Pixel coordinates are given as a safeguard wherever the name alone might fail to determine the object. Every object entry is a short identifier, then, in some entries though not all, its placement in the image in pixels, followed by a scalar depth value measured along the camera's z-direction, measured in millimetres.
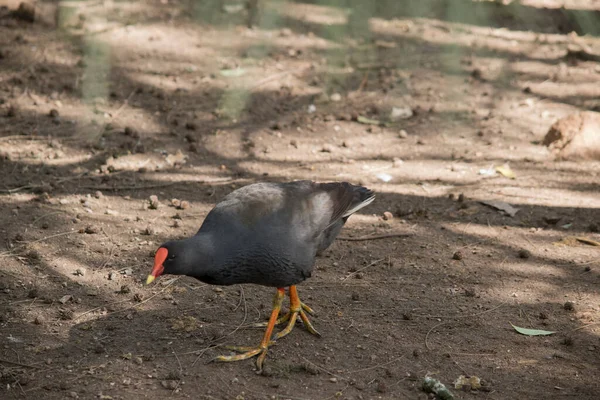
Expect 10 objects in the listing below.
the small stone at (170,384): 7922
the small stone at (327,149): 14437
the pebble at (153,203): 12047
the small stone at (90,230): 11031
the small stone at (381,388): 8109
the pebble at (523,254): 10977
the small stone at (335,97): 16203
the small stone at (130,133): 14271
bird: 8234
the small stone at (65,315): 9117
